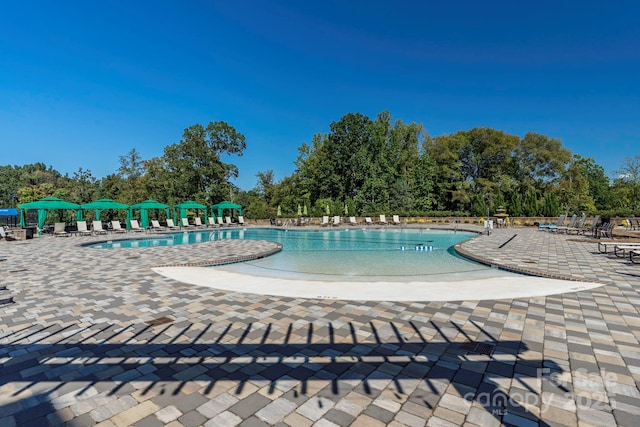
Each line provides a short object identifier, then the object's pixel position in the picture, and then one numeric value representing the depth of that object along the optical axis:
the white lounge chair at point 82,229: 17.53
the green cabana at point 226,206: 25.73
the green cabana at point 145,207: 20.95
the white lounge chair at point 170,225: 22.08
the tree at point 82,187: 30.28
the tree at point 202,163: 29.77
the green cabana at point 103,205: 18.65
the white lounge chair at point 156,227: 21.18
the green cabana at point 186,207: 23.32
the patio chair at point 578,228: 14.94
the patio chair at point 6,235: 14.85
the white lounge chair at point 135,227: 19.93
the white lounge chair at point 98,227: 18.09
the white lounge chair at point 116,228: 19.33
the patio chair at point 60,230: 17.25
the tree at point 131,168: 37.22
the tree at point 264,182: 44.81
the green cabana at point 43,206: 16.44
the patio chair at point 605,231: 12.79
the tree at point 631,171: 36.72
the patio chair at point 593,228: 14.57
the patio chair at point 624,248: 7.90
